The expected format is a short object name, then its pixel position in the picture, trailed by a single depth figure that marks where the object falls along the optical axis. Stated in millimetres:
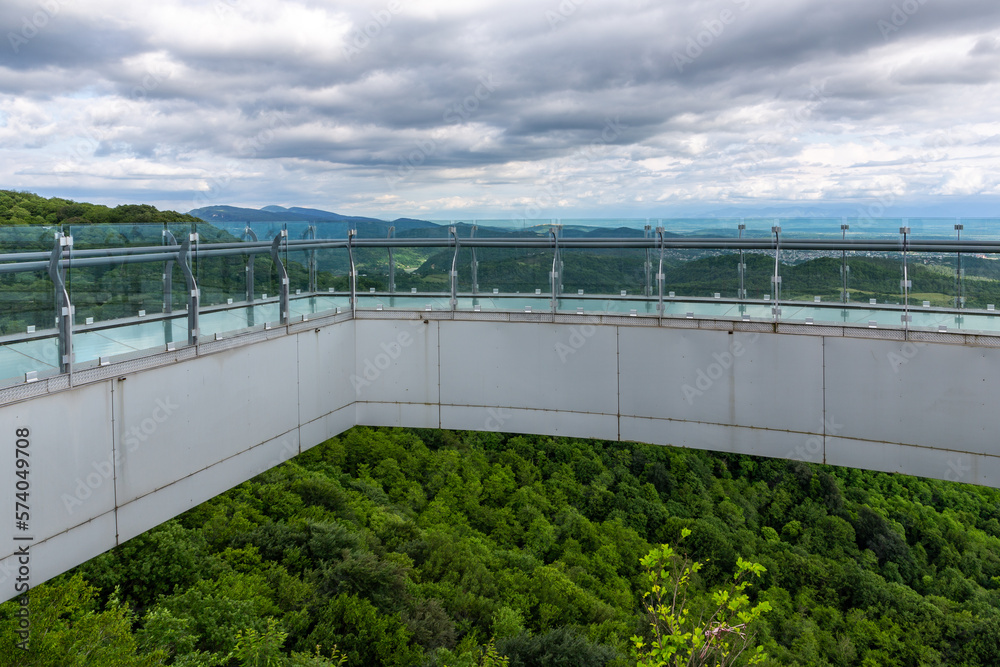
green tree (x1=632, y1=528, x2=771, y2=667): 9257
